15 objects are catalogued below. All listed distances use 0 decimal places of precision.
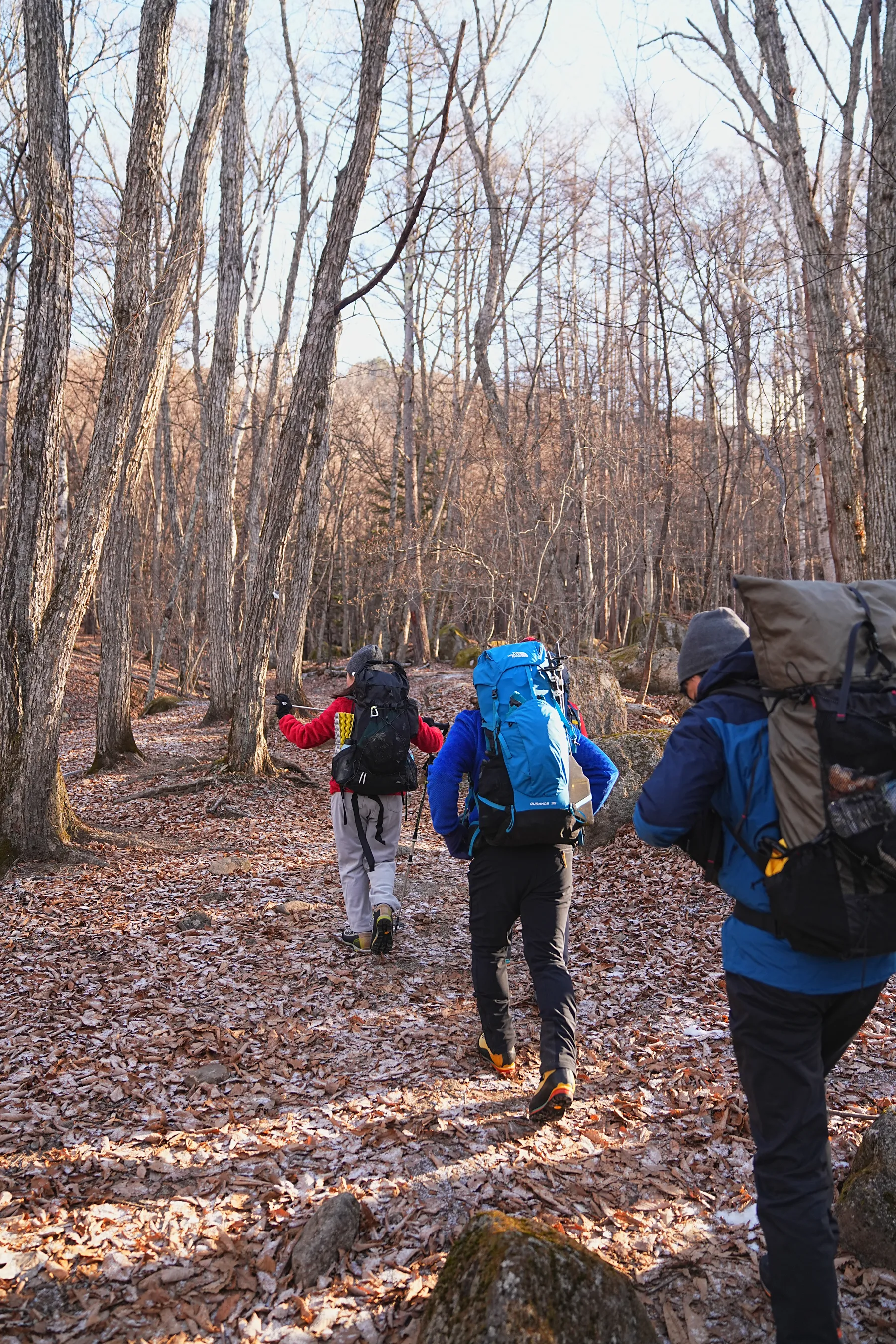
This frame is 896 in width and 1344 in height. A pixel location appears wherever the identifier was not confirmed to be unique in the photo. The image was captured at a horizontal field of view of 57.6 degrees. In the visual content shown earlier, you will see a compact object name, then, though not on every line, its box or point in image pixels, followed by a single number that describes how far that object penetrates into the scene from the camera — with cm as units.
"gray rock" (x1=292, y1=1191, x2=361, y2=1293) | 275
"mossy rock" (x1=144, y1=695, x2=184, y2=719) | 1722
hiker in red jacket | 533
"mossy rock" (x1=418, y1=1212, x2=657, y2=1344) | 216
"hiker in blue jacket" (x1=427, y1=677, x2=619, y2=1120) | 366
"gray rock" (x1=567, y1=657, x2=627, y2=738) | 1146
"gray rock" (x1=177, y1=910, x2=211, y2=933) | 592
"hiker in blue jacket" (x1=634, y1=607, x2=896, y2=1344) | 217
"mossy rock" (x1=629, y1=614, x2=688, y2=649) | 2081
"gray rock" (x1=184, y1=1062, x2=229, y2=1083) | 396
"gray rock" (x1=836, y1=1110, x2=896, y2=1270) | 267
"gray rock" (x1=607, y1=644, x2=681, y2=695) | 1773
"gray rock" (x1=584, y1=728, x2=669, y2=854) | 804
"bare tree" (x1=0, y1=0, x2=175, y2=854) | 637
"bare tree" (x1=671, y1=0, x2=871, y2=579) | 876
